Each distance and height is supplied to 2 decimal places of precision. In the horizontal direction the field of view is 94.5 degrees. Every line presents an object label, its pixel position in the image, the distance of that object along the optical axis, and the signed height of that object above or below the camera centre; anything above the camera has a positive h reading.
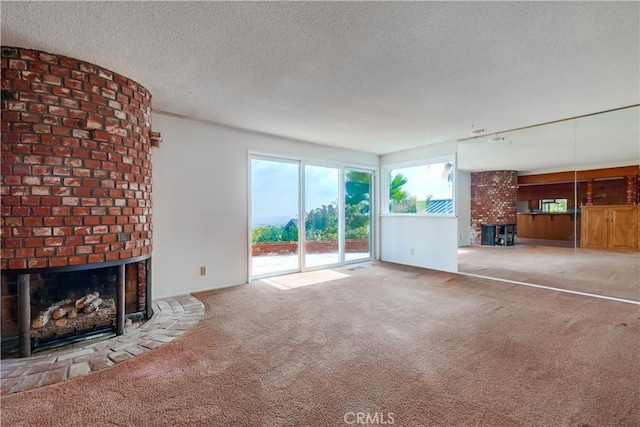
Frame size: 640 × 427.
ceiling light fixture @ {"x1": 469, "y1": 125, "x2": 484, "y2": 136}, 4.41 +1.26
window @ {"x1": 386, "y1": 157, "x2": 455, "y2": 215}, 5.27 +0.53
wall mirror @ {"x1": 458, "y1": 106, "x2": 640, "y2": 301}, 3.84 +0.16
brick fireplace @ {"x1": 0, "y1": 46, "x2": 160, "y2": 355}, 2.15 +0.18
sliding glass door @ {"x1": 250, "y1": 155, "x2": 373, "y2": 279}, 4.61 +0.00
